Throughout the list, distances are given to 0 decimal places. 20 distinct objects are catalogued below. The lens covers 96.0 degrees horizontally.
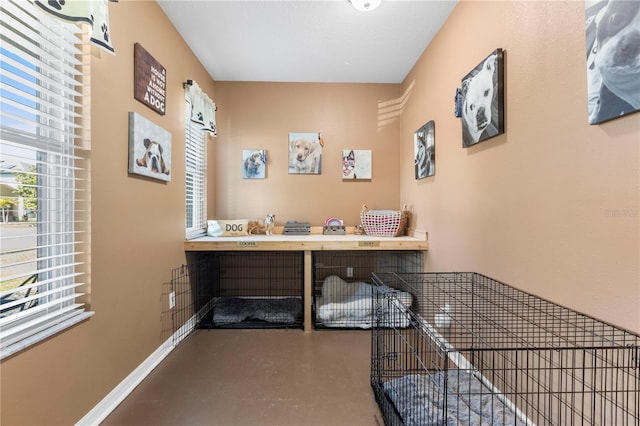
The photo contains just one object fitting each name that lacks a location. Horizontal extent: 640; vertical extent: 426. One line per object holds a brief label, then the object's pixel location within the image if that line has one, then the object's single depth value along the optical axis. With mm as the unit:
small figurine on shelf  3318
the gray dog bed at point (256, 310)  2898
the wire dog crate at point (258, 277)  3420
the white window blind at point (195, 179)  2879
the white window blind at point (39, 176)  1154
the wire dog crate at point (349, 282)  2842
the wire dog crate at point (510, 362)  1042
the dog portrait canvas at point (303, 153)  3492
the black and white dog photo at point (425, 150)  2564
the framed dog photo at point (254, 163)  3473
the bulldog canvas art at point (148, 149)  1832
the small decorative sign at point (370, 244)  2711
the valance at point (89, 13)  1225
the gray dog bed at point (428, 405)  1448
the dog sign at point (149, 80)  1885
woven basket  2982
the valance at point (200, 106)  2663
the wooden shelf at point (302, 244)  2672
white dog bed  2816
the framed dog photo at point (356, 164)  3533
